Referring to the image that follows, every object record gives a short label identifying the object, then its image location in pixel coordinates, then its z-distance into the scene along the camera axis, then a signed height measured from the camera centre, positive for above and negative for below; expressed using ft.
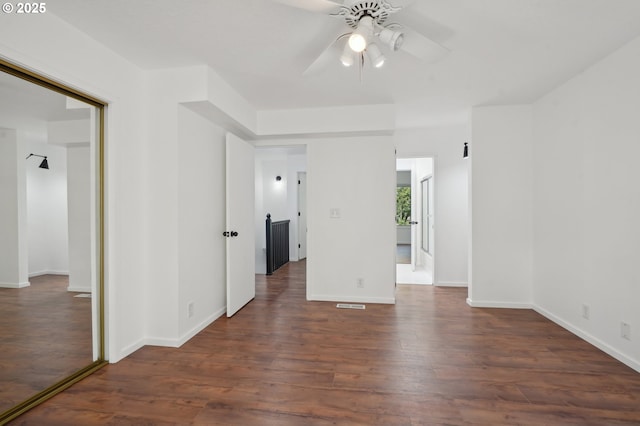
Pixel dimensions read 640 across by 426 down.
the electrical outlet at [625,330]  7.17 -3.03
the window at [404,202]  33.68 +0.88
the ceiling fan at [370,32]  5.00 +3.40
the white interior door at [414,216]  20.04 -0.47
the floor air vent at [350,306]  11.62 -3.87
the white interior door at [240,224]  10.40 -0.52
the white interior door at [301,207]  22.68 +0.21
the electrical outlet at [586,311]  8.44 -3.00
